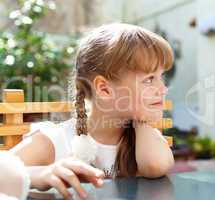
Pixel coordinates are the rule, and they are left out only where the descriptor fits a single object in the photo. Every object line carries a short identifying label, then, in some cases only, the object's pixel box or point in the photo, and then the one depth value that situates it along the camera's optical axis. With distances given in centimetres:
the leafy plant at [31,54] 114
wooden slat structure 69
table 44
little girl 63
